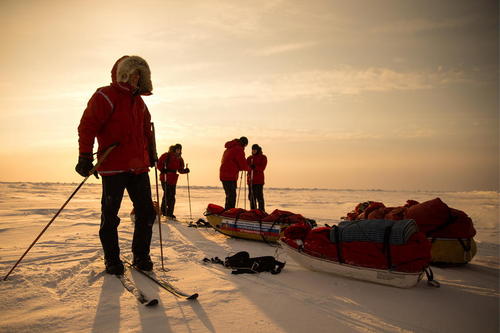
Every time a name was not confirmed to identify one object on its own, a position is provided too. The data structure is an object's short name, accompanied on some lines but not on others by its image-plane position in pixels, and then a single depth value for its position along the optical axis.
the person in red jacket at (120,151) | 3.12
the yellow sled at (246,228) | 5.47
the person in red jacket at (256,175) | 10.02
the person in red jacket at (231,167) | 8.46
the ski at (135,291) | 2.33
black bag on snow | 3.46
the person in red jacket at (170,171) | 9.16
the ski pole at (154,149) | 3.79
